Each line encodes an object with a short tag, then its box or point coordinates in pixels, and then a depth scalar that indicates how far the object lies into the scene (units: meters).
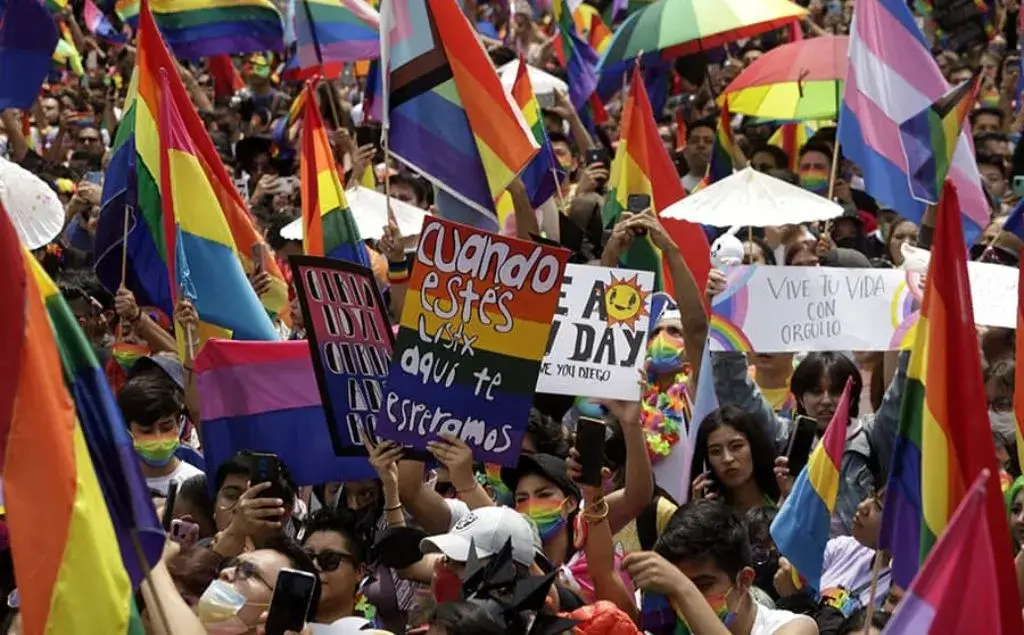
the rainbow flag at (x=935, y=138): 16.73
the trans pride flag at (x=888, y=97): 17.10
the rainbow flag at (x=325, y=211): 15.61
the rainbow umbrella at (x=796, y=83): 23.05
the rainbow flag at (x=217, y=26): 24.43
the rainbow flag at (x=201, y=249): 14.05
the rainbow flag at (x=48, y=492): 7.91
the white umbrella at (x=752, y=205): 16.03
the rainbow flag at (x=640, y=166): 17.30
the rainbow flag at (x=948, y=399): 9.05
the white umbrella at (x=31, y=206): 15.86
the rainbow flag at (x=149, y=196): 15.37
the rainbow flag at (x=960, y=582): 7.81
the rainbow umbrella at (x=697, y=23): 23.80
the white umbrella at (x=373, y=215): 18.43
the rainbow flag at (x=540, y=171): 16.99
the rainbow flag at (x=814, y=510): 11.43
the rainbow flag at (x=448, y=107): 14.82
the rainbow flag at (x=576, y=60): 25.86
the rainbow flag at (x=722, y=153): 22.23
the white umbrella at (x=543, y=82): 23.89
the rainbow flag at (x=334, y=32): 23.58
